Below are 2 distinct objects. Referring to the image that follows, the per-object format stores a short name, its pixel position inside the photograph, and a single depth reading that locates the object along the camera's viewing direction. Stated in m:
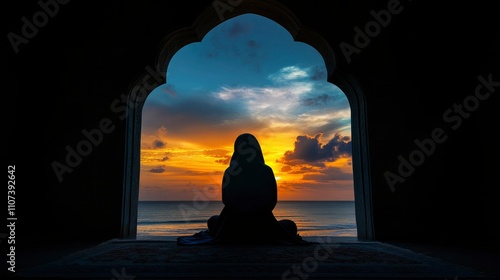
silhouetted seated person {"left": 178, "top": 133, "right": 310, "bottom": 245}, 3.83
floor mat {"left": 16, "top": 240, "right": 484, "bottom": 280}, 2.35
